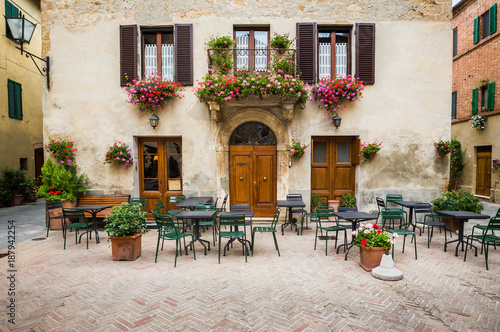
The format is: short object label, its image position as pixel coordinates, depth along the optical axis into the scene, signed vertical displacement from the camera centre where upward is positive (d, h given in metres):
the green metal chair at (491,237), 5.25 -1.49
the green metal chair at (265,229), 5.91 -1.50
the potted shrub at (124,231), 5.52 -1.41
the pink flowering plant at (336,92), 8.31 +1.96
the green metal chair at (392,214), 6.17 -1.23
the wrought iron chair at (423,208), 7.47 -1.36
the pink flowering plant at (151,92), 8.34 +1.99
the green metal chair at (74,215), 6.42 -1.26
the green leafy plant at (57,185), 8.18 -0.75
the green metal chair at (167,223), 5.52 -1.26
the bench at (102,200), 8.70 -1.25
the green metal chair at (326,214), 6.17 -1.29
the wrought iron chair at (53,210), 7.72 -1.44
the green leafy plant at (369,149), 8.56 +0.27
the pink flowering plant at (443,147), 8.59 +0.33
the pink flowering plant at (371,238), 5.02 -1.44
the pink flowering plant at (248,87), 7.88 +2.01
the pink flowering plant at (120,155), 8.60 +0.12
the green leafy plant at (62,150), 8.59 +0.29
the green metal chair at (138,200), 8.25 -1.22
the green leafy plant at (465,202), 7.35 -1.15
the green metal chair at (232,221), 5.52 -1.23
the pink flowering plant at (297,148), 8.56 +0.31
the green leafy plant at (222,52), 8.40 +3.18
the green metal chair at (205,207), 6.98 -1.20
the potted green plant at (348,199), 8.84 -1.29
